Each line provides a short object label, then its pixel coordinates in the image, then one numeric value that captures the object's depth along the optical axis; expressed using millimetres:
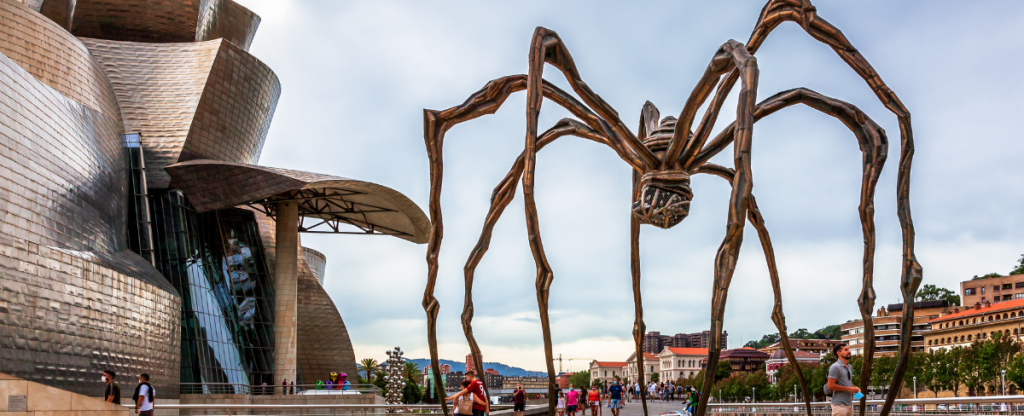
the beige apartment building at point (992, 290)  111312
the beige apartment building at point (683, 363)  180625
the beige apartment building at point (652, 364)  193000
